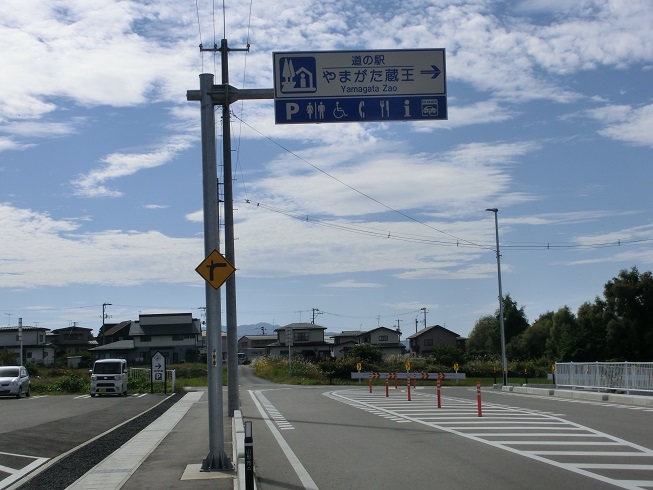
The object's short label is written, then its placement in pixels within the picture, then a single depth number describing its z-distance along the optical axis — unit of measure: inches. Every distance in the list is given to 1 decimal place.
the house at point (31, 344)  3533.5
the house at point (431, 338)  3976.4
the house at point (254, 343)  5743.1
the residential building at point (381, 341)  3924.7
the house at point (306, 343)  3892.7
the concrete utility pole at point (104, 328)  4409.5
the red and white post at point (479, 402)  840.3
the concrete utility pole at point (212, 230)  464.1
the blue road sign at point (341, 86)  543.5
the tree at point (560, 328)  2928.2
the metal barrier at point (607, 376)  1060.5
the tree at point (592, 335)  2262.6
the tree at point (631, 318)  2192.4
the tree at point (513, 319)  3811.5
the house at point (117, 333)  4406.5
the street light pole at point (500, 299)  1734.7
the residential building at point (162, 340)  3491.6
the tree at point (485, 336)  3703.2
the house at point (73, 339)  4507.9
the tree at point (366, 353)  2645.2
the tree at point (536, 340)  3280.0
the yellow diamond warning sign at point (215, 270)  459.8
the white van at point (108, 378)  1619.1
